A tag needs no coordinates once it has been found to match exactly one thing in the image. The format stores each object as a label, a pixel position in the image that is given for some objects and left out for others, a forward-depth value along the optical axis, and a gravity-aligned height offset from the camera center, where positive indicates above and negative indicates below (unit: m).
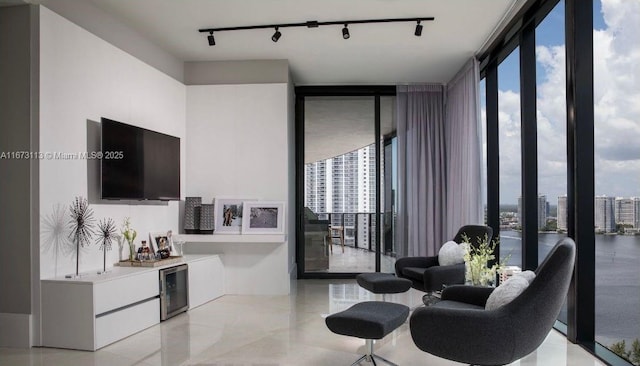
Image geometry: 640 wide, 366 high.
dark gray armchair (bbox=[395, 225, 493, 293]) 4.28 -0.78
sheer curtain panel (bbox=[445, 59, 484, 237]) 5.43 +0.49
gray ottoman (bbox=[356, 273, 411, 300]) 4.14 -0.83
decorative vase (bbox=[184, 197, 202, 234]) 5.59 -0.27
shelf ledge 5.47 -0.54
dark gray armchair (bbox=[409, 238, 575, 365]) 2.29 -0.66
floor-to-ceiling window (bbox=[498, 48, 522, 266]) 5.33 +0.41
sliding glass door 7.05 +0.13
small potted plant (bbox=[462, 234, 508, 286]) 3.86 -0.67
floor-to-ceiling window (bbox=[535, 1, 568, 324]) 4.47 +0.57
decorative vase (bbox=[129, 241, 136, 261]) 4.47 -0.56
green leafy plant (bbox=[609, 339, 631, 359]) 3.19 -1.11
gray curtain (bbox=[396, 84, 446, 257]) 6.84 +0.29
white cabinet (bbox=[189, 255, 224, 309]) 4.96 -0.98
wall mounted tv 4.19 +0.28
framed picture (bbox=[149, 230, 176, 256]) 4.96 -0.52
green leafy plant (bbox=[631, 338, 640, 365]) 3.03 -1.06
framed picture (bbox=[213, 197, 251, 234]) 5.66 -0.28
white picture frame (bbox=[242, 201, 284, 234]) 5.59 -0.31
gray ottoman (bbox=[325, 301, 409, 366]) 2.79 -0.79
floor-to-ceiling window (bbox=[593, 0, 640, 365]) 3.36 +0.31
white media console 3.54 -0.90
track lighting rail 4.56 +1.64
